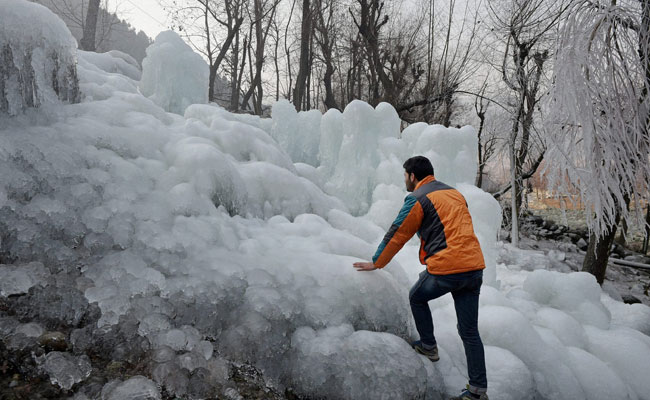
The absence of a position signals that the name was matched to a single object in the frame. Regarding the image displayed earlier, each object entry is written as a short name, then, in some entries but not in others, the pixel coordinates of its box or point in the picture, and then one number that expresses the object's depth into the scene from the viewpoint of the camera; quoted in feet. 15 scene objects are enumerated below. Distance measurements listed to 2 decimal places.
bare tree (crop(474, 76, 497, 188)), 42.44
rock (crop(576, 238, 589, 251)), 43.21
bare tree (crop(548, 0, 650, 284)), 11.33
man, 7.25
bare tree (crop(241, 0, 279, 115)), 35.58
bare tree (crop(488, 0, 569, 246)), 29.84
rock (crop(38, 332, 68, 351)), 5.83
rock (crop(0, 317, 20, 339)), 5.71
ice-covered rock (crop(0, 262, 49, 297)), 6.28
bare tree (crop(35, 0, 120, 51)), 33.24
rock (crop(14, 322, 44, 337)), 5.83
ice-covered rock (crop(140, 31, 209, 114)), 18.34
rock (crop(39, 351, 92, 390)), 5.35
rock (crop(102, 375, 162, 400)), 5.25
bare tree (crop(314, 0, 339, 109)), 36.06
